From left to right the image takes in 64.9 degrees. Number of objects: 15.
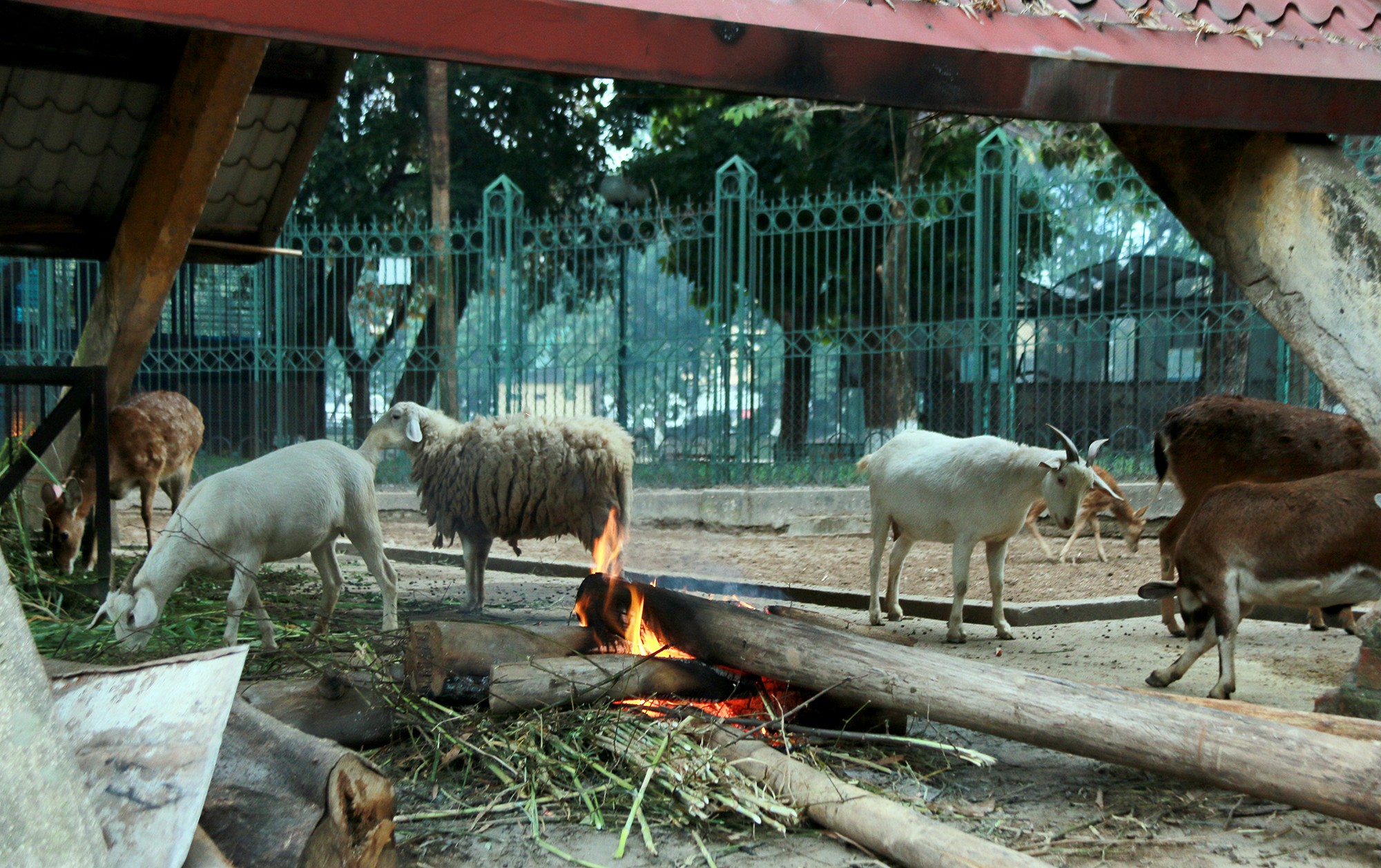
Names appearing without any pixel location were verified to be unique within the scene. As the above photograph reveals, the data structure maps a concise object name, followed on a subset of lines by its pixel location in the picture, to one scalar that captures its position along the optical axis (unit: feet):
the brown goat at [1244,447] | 21.58
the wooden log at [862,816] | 9.29
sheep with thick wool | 23.79
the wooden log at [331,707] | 12.74
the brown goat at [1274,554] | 15.24
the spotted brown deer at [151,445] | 31.37
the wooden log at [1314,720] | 11.48
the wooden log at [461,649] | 13.48
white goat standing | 21.06
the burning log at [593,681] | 13.19
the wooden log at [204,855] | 7.95
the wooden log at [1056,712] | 10.47
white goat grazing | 17.13
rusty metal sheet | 7.80
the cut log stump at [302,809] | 8.64
